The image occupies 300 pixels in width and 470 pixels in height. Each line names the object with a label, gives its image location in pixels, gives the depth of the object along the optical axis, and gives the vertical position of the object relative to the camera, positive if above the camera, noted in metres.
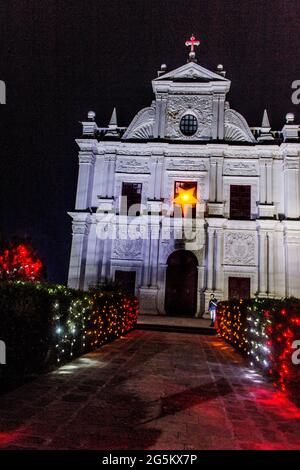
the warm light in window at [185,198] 20.80 +5.60
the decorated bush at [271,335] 5.34 -0.66
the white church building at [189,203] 19.84 +5.31
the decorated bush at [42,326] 5.00 -0.65
